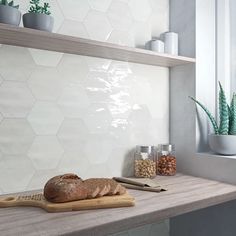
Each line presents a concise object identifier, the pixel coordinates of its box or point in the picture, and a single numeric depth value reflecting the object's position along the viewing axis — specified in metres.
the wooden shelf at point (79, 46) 0.97
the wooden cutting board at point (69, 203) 0.86
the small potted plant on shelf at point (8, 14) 0.94
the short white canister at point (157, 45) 1.38
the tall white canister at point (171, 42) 1.42
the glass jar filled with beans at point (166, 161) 1.39
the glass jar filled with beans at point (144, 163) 1.32
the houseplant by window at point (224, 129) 1.31
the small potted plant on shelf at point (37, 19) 1.00
